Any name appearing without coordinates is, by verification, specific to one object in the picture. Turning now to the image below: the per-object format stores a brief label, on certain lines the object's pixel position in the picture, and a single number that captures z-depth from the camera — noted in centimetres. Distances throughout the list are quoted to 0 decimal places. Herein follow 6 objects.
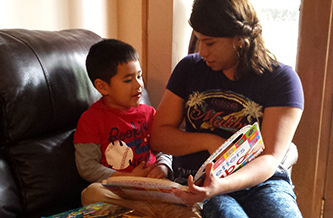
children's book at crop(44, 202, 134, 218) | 120
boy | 141
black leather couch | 126
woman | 124
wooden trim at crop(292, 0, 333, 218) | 173
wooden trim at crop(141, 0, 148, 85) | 206
